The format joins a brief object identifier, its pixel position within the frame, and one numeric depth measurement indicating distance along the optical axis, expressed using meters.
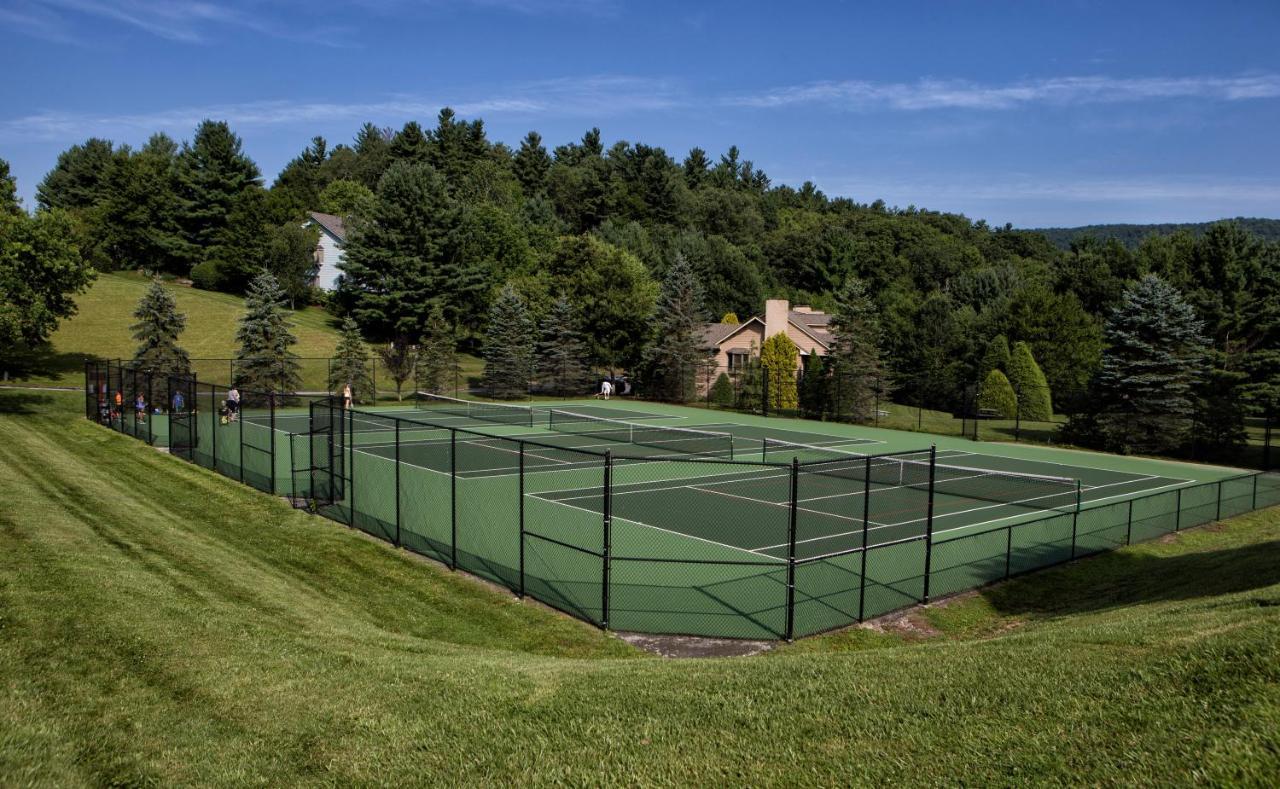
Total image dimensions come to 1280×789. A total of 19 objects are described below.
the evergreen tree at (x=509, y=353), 56.66
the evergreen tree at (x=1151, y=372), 36.06
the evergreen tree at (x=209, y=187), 84.62
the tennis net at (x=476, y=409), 44.44
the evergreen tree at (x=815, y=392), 48.34
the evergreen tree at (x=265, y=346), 51.38
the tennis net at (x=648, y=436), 33.62
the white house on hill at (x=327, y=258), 85.25
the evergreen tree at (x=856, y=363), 46.81
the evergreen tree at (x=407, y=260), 72.19
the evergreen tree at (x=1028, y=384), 56.19
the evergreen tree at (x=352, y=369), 52.34
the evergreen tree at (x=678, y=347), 56.66
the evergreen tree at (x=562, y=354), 58.81
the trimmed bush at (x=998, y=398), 52.88
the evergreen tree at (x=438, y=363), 55.22
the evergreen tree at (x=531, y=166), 134.62
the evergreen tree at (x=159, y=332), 47.59
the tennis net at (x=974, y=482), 25.24
